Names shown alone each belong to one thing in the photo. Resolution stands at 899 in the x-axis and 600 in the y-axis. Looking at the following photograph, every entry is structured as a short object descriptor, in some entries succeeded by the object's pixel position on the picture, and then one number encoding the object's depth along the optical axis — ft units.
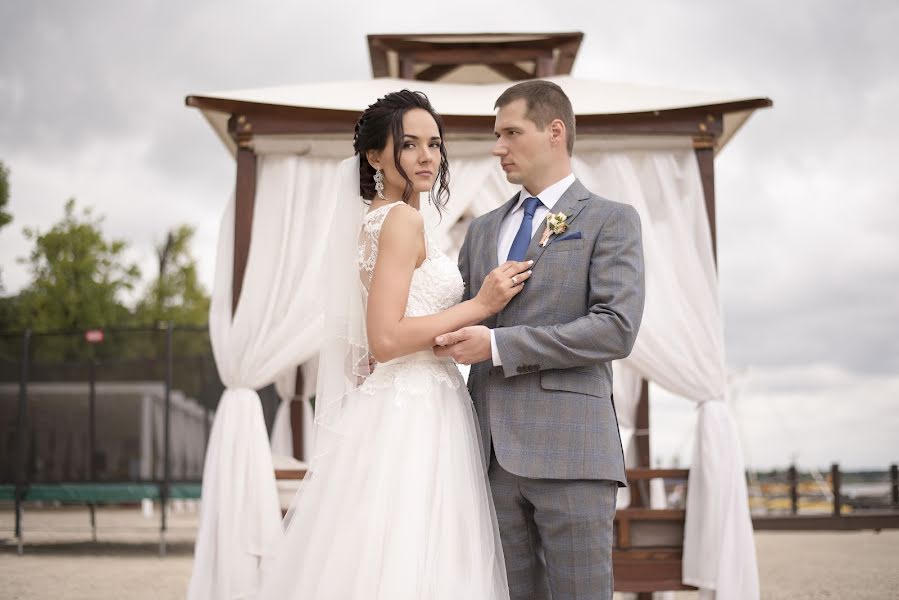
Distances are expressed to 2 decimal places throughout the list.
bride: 8.70
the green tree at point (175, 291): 71.51
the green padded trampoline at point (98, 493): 31.55
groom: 8.93
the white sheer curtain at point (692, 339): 16.87
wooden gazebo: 17.78
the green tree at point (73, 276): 57.62
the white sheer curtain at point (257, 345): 16.89
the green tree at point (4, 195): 58.34
